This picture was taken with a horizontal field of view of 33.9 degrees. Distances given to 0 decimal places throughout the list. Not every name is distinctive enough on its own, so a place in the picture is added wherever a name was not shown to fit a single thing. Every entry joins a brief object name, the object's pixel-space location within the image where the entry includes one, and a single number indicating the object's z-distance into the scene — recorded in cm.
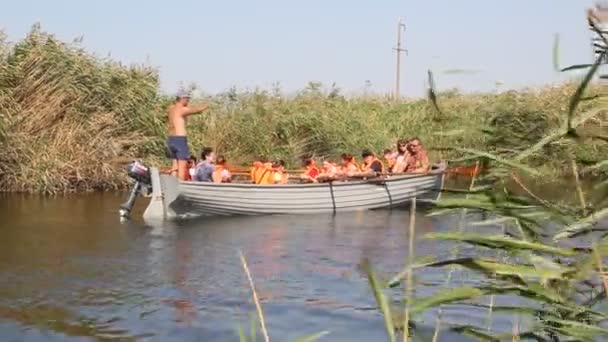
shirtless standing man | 1623
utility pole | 3180
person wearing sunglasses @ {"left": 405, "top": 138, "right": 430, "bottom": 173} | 1827
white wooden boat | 1625
